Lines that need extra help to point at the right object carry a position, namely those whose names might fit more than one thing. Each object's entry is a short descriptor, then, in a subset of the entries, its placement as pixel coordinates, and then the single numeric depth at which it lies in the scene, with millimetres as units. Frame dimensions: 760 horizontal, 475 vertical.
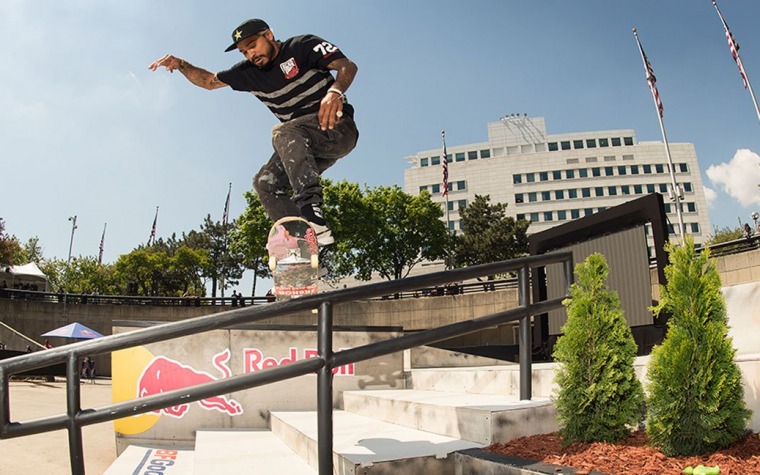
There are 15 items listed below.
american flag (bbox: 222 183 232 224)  45559
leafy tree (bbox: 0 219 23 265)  48312
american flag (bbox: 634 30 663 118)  29844
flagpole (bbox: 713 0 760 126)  28156
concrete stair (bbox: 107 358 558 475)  2693
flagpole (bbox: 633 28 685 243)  29844
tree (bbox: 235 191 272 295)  41938
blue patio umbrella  20406
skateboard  3930
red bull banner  5504
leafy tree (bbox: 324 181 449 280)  43750
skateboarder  3660
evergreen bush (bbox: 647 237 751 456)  2232
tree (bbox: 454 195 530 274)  50625
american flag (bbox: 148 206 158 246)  56584
